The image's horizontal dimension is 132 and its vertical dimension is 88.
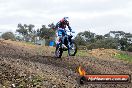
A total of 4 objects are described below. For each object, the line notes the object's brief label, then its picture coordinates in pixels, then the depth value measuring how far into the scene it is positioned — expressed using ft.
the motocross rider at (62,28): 67.62
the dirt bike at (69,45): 68.90
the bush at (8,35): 196.07
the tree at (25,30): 228.24
